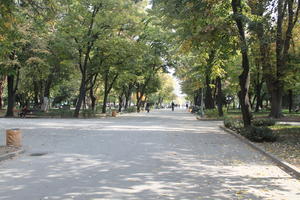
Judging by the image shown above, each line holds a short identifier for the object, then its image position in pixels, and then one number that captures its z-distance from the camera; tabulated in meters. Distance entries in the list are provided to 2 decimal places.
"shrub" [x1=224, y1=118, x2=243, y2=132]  17.88
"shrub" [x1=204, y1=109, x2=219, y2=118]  32.49
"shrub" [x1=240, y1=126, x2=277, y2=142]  13.65
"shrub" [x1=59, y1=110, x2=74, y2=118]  33.66
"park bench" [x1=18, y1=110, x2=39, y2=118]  33.00
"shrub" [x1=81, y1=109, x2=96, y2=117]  34.44
